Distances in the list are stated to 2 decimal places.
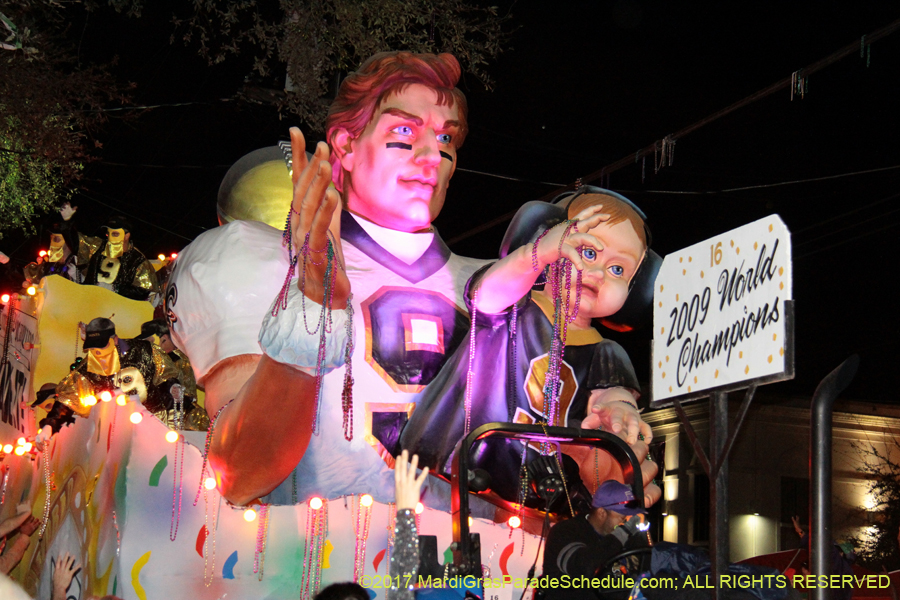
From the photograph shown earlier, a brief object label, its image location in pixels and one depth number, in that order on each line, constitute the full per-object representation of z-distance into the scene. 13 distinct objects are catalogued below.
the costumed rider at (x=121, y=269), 8.05
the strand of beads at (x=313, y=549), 5.54
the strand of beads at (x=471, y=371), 5.99
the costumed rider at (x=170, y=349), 7.15
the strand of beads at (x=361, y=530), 5.65
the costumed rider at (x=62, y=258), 8.39
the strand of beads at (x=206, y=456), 5.59
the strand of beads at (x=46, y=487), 6.86
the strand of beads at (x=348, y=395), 5.43
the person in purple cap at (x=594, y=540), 4.27
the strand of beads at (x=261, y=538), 5.54
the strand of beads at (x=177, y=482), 5.45
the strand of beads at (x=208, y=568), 5.44
